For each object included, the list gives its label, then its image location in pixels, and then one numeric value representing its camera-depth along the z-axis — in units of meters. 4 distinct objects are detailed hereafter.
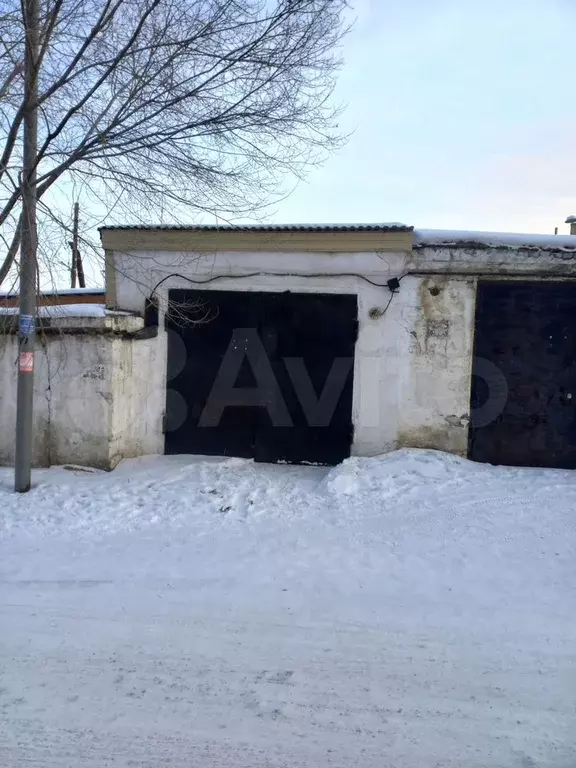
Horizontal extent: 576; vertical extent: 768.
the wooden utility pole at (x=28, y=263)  5.07
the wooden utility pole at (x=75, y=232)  5.40
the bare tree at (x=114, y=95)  5.11
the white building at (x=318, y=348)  6.62
